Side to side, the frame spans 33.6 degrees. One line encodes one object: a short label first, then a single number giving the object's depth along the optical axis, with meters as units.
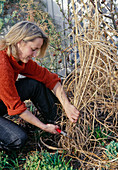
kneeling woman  1.53
